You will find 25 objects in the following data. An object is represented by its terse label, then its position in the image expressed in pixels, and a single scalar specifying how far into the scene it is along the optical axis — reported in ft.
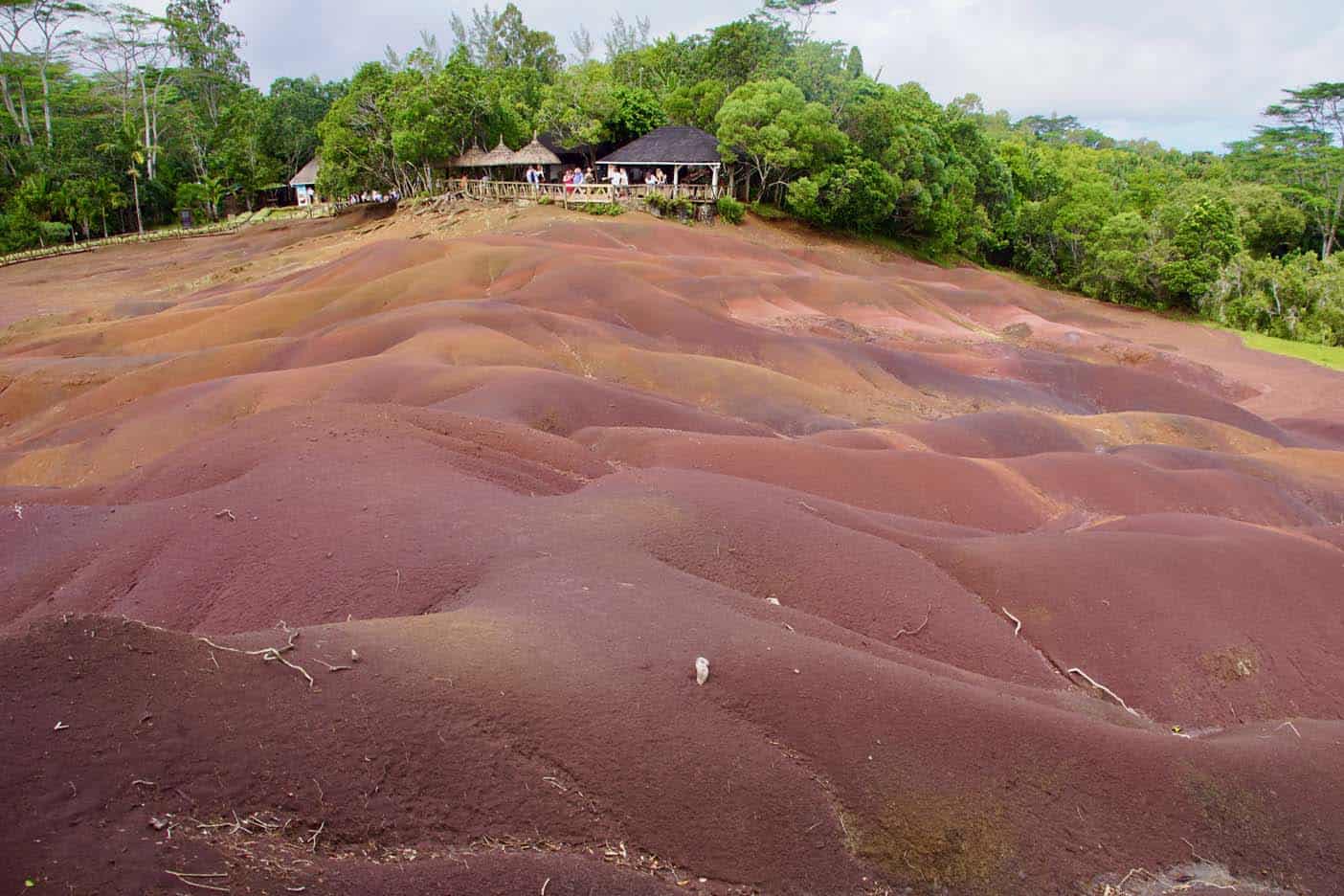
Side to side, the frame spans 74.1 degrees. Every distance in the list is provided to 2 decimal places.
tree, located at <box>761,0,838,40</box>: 220.23
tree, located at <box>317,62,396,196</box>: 181.78
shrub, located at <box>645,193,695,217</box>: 158.92
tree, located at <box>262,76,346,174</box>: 237.25
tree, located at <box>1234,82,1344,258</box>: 191.42
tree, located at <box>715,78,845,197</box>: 156.76
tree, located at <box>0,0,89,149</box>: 214.28
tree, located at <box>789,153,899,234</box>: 161.79
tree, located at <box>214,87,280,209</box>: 233.14
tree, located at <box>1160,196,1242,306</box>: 154.20
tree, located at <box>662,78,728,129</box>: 186.19
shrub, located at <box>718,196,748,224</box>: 161.17
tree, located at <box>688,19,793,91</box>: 198.80
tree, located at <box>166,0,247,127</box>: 263.29
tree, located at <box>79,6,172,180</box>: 228.43
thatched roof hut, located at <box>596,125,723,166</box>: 163.43
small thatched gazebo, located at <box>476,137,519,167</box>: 167.32
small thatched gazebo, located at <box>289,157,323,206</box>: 226.58
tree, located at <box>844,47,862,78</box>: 209.97
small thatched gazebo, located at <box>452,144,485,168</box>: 171.73
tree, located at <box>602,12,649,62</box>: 305.24
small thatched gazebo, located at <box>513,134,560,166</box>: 168.45
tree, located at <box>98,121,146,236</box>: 213.46
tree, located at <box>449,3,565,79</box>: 284.41
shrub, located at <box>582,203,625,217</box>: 155.53
